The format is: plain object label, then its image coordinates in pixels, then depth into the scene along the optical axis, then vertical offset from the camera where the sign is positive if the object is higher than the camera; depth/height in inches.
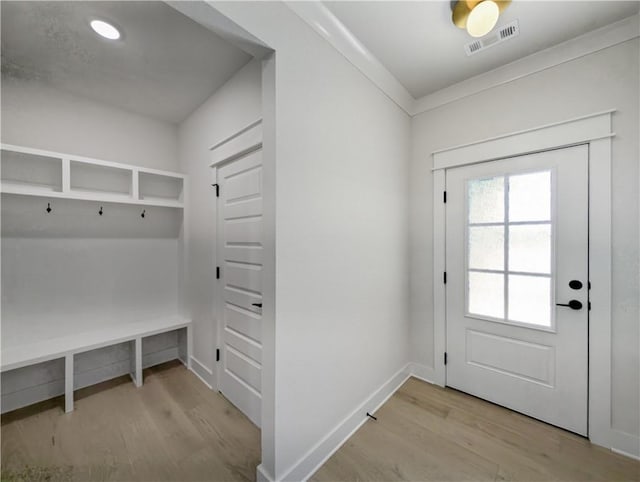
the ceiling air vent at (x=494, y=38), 63.8 +53.1
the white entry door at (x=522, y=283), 68.4 -12.2
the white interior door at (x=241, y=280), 71.6 -11.7
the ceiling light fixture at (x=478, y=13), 52.2 +47.5
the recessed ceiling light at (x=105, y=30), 56.3 +47.5
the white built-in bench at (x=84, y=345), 71.6 -32.2
